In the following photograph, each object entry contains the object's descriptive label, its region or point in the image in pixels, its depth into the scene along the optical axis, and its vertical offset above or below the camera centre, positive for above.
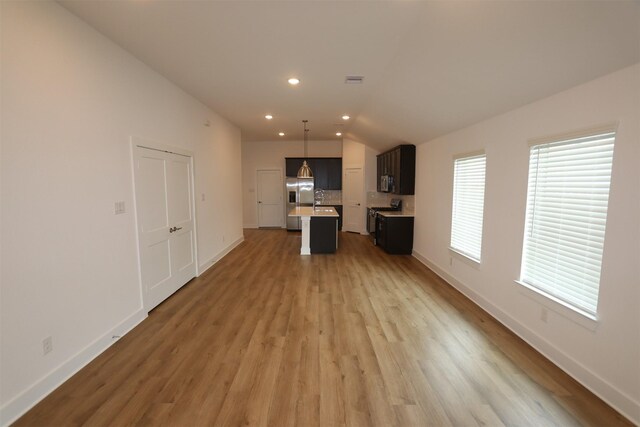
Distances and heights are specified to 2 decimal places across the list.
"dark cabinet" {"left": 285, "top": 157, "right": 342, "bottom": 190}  9.20 +0.52
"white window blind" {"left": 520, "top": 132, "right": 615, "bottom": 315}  2.12 -0.25
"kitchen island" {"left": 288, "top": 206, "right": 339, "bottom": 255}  6.24 -1.02
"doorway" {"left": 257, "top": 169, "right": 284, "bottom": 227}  9.44 -0.38
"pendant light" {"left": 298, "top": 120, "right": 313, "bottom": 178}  6.54 +0.35
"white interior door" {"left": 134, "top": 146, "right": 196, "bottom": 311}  3.26 -0.47
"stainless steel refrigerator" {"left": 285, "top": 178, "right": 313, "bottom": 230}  8.96 -0.23
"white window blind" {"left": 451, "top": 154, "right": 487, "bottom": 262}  3.76 -0.25
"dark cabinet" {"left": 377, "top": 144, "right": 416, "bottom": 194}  6.21 +0.43
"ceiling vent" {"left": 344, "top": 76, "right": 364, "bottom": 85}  3.58 +1.39
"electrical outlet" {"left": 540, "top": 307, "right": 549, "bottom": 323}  2.58 -1.16
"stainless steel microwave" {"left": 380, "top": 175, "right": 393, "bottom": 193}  7.08 +0.11
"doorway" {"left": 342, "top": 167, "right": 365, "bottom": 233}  8.74 -0.41
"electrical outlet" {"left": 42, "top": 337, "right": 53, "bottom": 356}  2.06 -1.18
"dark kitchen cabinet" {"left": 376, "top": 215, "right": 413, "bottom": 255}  6.25 -1.03
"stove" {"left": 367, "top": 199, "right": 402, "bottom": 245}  7.28 -0.60
